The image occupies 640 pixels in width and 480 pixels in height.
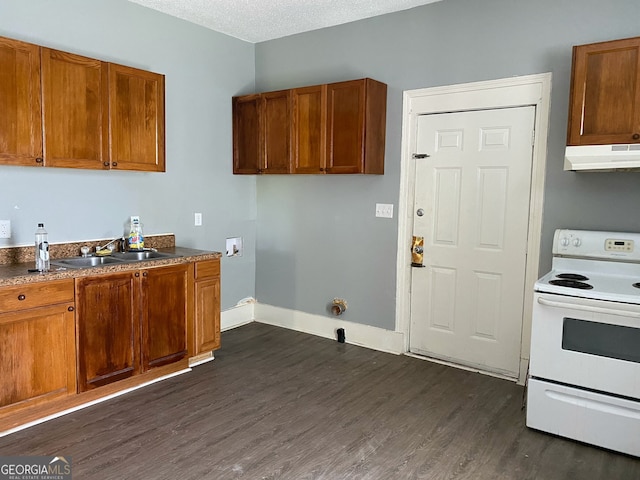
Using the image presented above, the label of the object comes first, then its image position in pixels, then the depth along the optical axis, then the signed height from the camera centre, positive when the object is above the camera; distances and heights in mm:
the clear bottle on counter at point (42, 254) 2850 -385
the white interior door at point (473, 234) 3400 -262
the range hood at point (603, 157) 2607 +250
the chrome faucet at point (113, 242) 3559 -399
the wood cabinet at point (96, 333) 2627 -884
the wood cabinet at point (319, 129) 3740 +550
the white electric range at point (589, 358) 2459 -828
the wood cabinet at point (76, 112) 2793 +500
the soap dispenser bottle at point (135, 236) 3648 -339
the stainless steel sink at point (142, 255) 3520 -472
